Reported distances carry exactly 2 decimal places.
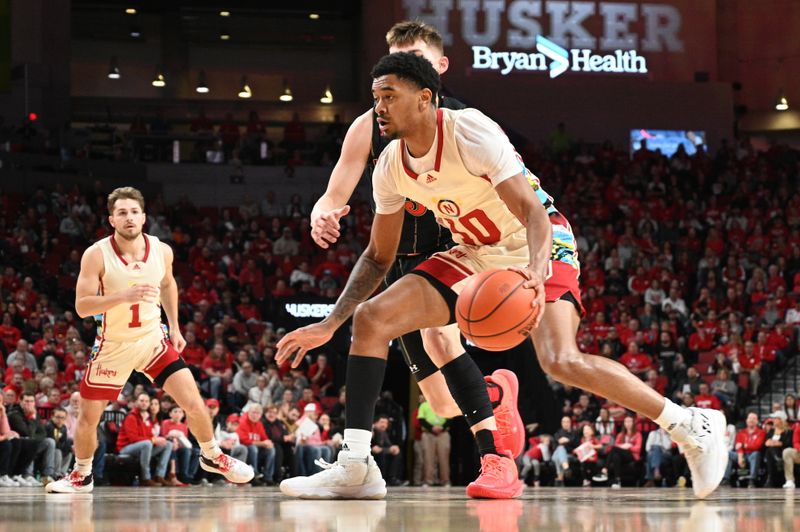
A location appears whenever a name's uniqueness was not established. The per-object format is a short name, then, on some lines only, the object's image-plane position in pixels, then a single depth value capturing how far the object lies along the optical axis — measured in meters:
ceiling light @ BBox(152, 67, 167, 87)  28.08
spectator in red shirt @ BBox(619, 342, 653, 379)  15.11
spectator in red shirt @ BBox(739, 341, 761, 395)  15.15
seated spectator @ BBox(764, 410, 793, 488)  13.24
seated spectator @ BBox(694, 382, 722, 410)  13.89
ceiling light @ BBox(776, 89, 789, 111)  26.53
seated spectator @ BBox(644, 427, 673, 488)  13.61
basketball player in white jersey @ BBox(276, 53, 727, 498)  4.21
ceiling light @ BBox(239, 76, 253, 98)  28.42
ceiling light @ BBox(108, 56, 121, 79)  27.81
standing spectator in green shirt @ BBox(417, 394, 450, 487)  14.73
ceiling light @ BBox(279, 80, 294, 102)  28.41
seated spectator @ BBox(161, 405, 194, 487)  12.52
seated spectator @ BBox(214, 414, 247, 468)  12.71
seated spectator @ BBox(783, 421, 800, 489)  13.12
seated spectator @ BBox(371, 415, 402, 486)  14.03
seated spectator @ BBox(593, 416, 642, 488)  13.67
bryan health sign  25.25
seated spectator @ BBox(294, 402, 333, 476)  13.20
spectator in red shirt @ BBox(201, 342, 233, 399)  14.17
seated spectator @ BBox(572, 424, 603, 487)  13.80
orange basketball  3.80
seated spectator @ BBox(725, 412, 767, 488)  13.52
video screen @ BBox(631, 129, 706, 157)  25.45
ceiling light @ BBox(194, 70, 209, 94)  27.97
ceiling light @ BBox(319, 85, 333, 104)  27.91
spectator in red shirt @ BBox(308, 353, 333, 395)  15.30
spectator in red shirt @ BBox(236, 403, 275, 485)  13.12
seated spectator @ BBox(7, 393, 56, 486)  11.62
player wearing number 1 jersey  6.44
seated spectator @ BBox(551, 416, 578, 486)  13.81
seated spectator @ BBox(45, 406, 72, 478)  12.07
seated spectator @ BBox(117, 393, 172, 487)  12.27
